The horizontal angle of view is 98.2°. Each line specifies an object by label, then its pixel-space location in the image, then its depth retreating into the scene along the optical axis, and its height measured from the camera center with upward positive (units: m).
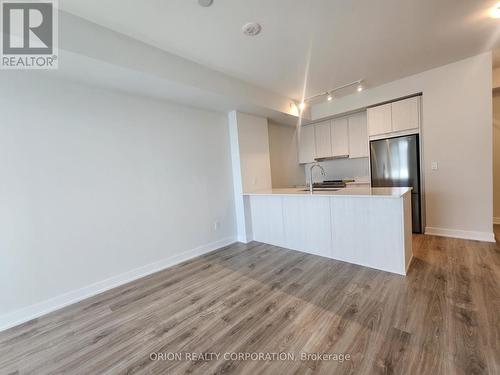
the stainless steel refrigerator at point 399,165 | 3.65 +0.09
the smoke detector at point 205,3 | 1.82 +1.52
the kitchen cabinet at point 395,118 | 3.63 +0.93
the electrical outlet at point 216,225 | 3.81 -0.76
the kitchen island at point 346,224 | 2.43 -0.66
